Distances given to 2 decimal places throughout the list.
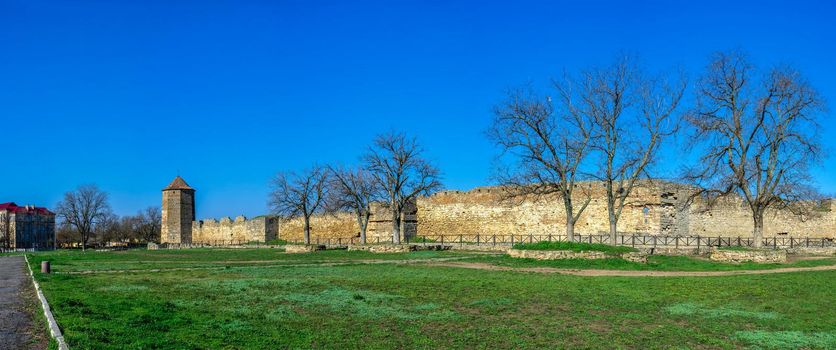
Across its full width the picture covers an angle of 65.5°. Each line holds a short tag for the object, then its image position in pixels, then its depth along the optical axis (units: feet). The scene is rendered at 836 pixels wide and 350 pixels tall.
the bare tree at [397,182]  125.18
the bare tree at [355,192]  135.74
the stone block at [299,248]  119.96
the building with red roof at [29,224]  324.60
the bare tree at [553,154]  93.76
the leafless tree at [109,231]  285.31
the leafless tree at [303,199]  152.05
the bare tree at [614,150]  90.84
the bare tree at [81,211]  232.12
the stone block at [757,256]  73.87
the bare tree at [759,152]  80.38
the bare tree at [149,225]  292.71
